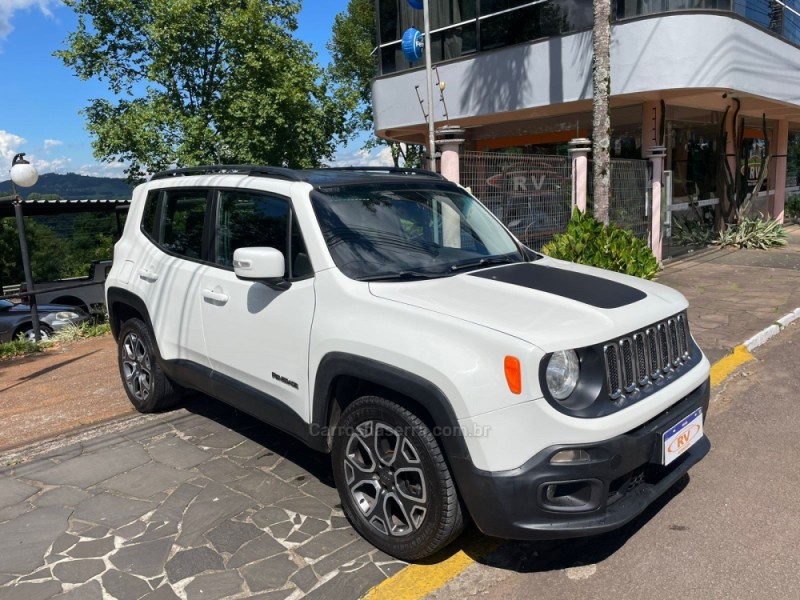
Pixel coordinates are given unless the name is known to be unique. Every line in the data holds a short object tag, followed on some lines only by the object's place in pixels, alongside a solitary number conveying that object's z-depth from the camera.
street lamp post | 10.30
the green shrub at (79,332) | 9.70
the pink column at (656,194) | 11.05
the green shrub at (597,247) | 7.75
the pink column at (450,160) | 8.04
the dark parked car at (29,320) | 11.56
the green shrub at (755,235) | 13.60
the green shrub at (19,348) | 8.76
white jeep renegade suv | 2.49
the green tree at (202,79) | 17.20
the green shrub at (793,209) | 19.70
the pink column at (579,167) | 9.66
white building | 10.00
